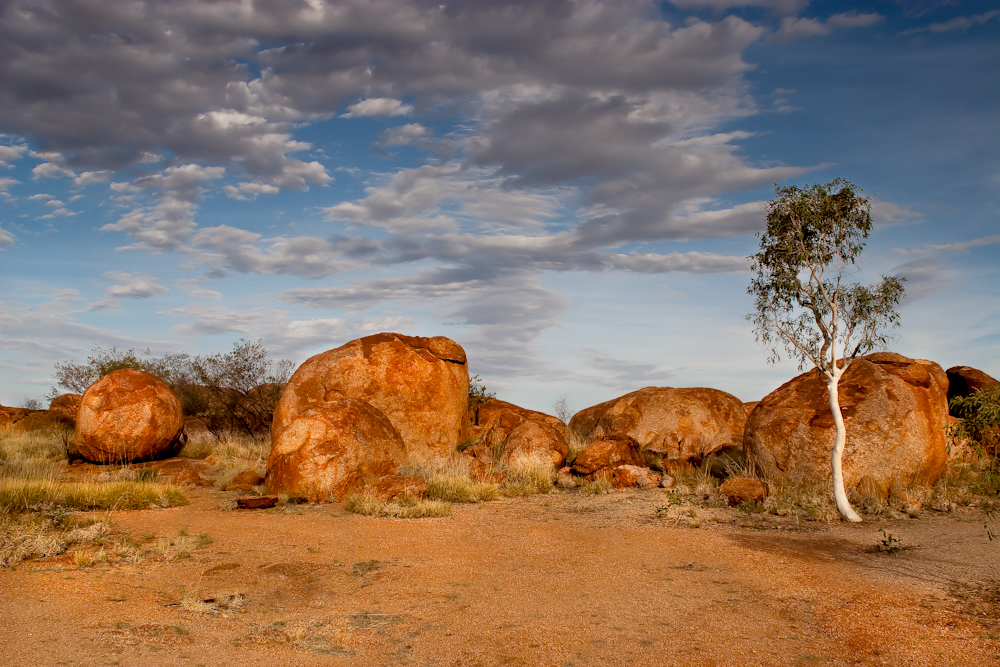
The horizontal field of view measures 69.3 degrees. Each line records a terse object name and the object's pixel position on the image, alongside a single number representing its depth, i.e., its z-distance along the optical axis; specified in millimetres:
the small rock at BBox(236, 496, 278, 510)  12492
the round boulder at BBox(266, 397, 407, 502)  13141
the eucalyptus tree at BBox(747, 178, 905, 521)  11852
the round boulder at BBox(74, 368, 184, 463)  16406
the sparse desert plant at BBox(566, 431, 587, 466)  17703
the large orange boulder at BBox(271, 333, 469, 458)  16797
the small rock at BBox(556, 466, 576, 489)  15586
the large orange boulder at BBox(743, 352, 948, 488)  12258
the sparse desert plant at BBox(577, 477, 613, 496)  14617
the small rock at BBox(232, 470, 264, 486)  14773
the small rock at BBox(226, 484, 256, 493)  14248
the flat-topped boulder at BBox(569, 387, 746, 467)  18953
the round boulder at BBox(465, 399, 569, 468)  17266
